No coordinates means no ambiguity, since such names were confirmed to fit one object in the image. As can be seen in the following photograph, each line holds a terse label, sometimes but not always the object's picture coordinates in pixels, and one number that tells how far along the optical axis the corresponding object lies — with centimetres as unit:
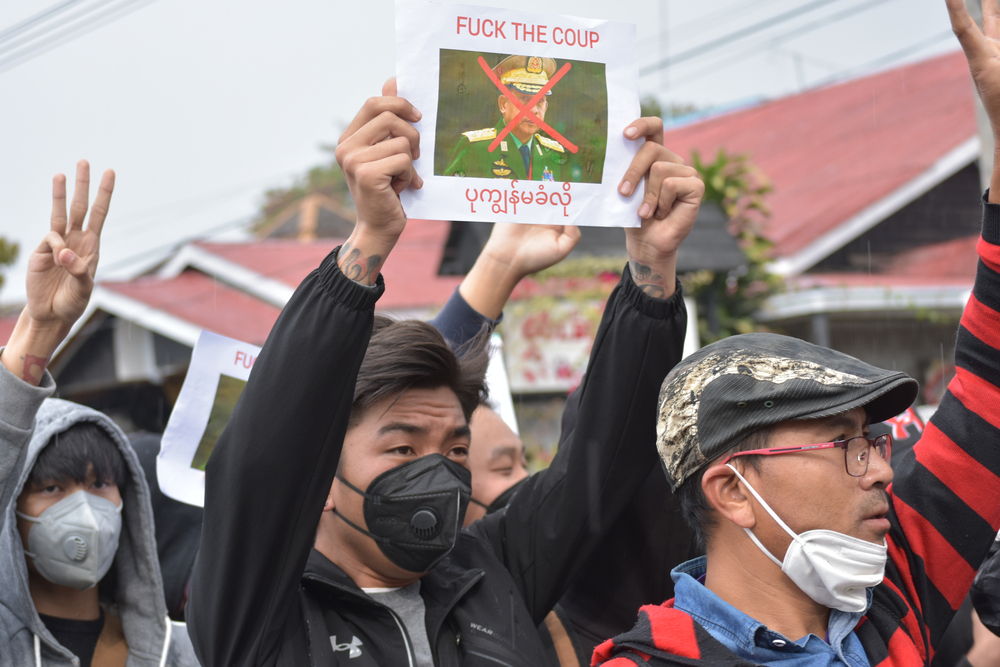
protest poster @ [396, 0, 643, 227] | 193
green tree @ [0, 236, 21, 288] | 959
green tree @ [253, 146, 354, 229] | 3938
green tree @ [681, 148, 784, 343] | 946
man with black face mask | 183
